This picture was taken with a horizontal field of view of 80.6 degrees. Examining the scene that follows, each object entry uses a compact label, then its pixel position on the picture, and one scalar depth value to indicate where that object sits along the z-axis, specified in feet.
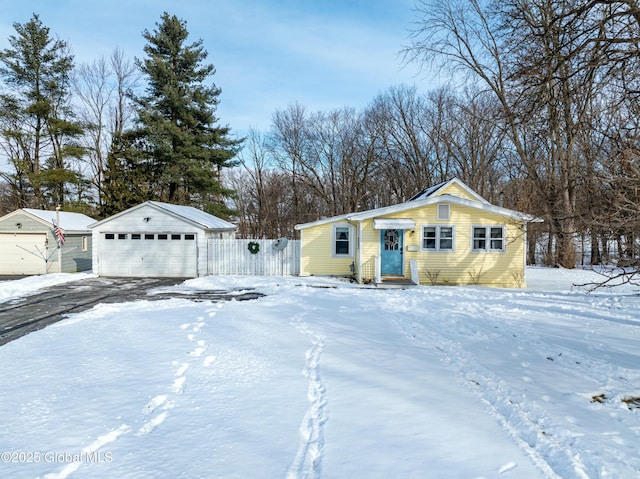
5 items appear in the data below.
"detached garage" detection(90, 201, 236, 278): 53.16
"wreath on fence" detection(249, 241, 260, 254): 53.67
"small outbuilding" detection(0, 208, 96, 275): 57.06
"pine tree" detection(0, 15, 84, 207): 75.41
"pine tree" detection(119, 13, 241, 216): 78.02
